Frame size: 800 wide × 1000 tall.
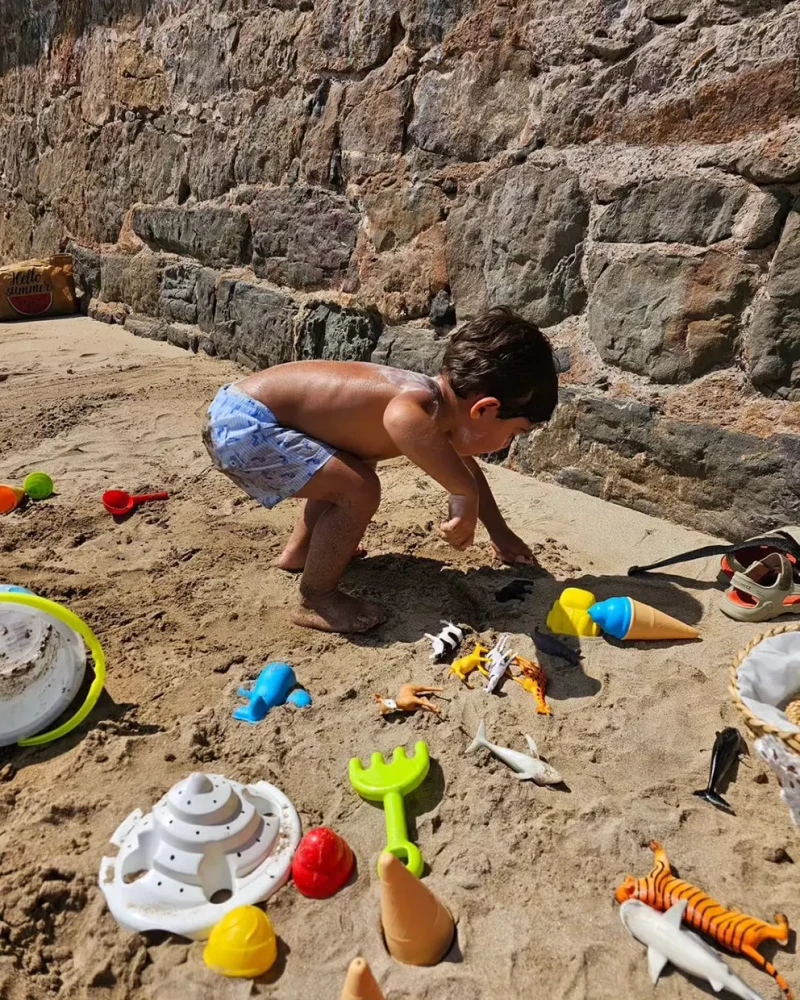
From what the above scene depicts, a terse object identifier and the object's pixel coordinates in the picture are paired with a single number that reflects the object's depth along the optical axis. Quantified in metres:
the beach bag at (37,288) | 6.34
